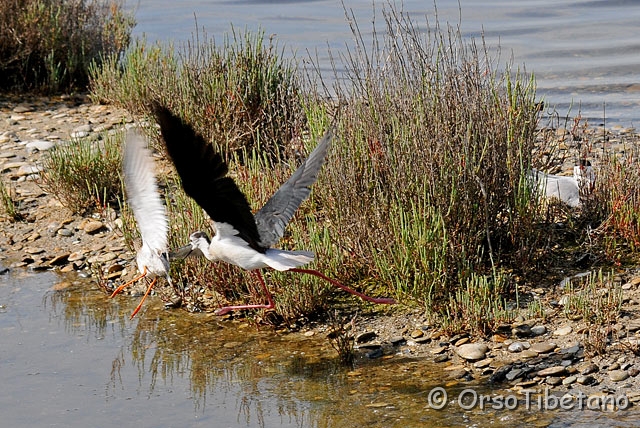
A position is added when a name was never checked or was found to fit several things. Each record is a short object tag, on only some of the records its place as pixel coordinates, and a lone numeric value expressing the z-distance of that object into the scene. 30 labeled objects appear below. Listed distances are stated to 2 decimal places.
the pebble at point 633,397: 8.66
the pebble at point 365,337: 10.74
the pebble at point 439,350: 10.22
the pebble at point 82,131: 17.52
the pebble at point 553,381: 9.20
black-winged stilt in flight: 9.05
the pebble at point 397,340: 10.63
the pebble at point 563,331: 10.08
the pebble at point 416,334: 10.63
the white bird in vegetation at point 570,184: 12.28
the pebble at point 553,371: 9.32
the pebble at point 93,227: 14.43
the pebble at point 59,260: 13.82
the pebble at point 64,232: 14.45
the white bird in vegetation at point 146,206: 11.27
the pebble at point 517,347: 9.95
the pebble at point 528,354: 9.78
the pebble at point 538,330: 10.23
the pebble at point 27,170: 16.22
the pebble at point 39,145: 17.16
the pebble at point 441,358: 10.05
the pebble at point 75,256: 13.85
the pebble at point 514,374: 9.41
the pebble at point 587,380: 9.12
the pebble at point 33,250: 14.15
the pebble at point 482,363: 9.77
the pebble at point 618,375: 9.04
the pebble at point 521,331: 10.23
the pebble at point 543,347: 9.80
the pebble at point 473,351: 9.91
